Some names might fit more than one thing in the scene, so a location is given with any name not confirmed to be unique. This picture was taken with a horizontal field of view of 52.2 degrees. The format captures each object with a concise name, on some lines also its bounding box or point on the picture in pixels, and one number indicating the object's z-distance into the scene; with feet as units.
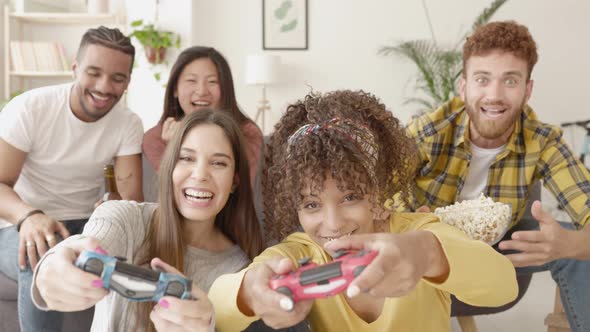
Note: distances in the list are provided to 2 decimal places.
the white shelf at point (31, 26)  17.21
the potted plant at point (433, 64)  17.62
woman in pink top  8.21
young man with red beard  7.11
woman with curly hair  3.43
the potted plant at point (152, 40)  18.04
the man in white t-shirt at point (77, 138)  7.69
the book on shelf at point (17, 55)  17.13
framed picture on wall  19.69
